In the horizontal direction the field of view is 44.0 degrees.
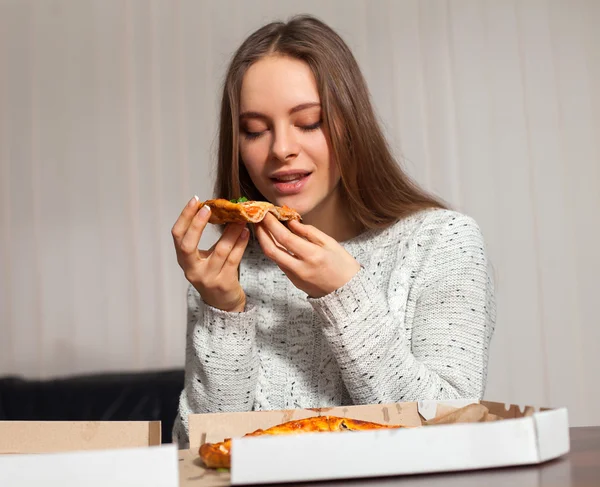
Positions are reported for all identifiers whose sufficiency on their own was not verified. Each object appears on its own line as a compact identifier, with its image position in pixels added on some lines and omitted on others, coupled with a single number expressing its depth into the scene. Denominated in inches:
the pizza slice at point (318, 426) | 32.3
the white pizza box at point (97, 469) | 22.0
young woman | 50.8
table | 22.6
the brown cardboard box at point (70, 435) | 36.0
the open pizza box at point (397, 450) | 23.3
